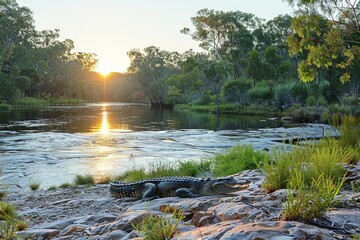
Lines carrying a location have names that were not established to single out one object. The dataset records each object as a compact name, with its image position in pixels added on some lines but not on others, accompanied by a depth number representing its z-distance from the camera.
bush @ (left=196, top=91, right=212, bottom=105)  59.47
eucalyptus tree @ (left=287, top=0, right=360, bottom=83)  11.28
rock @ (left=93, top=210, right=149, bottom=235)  4.23
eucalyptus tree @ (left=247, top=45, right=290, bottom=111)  39.97
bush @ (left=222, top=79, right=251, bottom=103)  46.22
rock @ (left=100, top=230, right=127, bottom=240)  3.95
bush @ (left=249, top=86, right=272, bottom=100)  42.00
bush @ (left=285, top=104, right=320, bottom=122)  32.09
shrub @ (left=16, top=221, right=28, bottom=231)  4.78
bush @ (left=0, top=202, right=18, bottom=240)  5.06
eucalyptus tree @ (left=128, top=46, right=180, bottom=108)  73.56
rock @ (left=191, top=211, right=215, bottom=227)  3.85
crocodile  5.23
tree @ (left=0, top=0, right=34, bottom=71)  56.34
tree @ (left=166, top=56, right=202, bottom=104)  53.66
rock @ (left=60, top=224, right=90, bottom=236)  4.49
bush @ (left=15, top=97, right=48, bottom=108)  56.84
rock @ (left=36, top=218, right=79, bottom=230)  4.82
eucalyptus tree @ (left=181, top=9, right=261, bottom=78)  52.16
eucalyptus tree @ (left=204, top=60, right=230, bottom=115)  48.72
